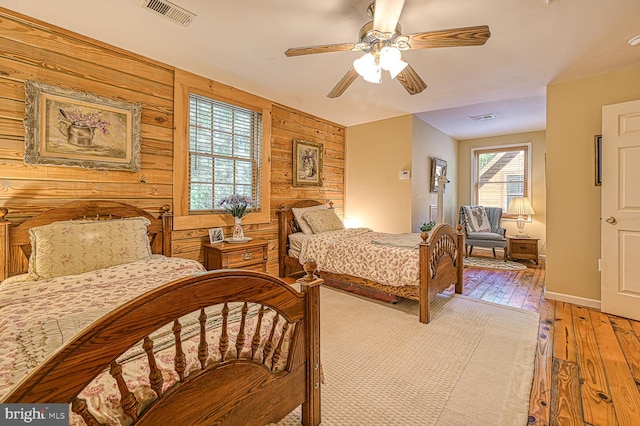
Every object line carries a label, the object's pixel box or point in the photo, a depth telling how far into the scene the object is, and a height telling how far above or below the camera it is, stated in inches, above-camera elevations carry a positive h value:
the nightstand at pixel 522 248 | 194.9 -22.3
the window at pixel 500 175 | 231.8 +34.5
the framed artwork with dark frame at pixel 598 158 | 117.3 +23.6
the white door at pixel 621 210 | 107.0 +2.3
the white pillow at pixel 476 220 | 219.5 -3.6
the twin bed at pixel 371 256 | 110.0 -18.2
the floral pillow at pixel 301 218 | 158.1 -2.0
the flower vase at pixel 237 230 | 130.7 -7.3
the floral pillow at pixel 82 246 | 72.9 -9.1
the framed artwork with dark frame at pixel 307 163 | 168.6 +31.5
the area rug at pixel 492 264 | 188.4 -33.3
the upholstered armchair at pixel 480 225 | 212.8 -7.4
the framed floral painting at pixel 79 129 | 83.9 +26.8
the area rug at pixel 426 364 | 62.1 -41.3
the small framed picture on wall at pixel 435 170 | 206.2 +33.2
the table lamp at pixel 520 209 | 213.1 +4.9
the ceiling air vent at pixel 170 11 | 77.7 +57.1
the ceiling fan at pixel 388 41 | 66.1 +44.9
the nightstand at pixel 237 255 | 116.3 -17.4
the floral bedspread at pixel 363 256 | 112.0 -18.3
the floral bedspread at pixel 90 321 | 32.8 -18.2
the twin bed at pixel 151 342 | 28.8 -18.1
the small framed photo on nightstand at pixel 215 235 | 124.9 -9.4
